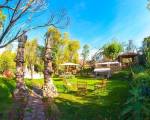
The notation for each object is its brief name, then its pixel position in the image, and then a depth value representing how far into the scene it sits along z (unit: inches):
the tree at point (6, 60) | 975.1
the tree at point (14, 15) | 173.1
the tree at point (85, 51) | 1175.2
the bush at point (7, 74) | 498.6
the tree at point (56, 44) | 846.7
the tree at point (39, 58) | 877.7
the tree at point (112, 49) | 866.5
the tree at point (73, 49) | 1022.9
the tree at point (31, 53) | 812.1
